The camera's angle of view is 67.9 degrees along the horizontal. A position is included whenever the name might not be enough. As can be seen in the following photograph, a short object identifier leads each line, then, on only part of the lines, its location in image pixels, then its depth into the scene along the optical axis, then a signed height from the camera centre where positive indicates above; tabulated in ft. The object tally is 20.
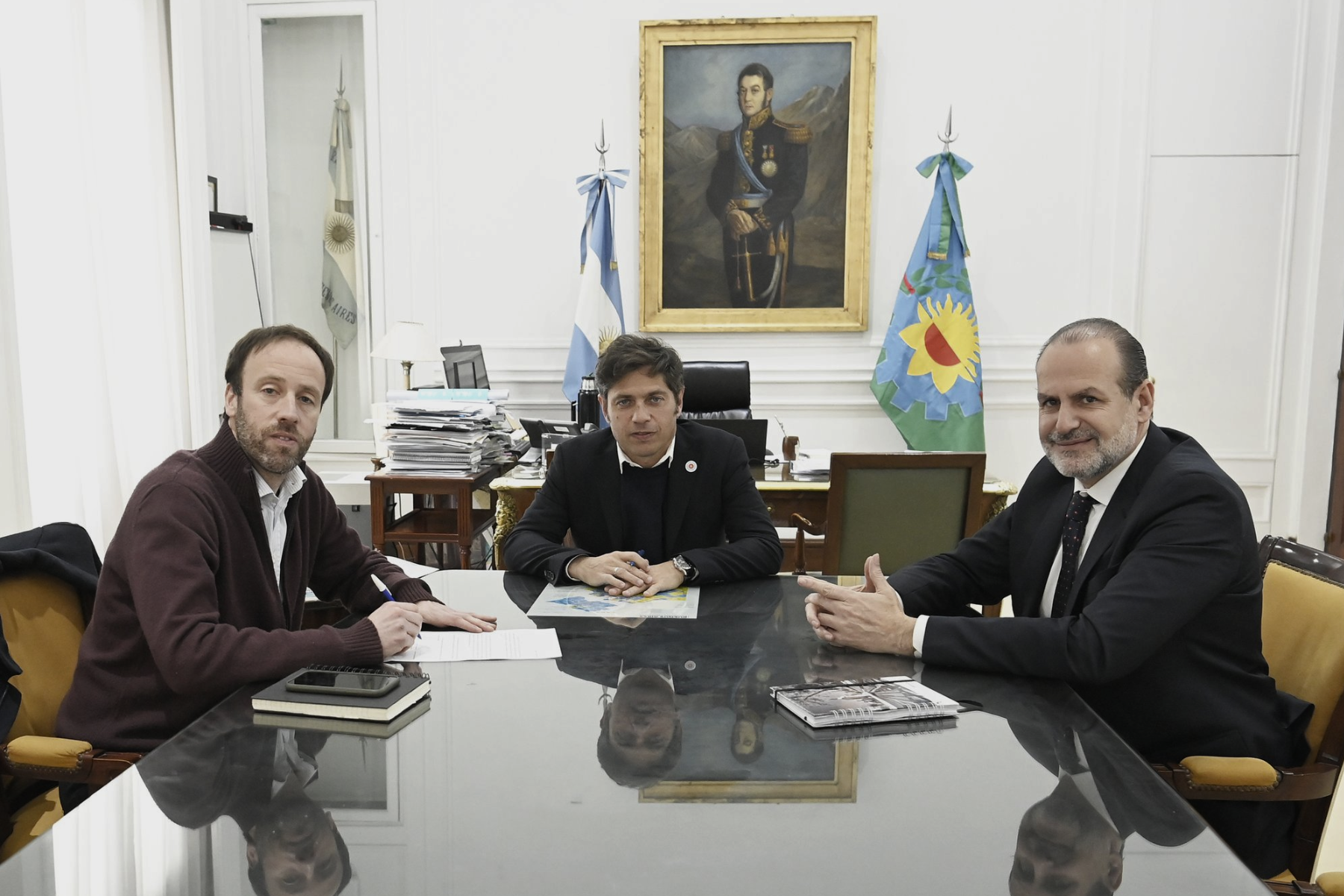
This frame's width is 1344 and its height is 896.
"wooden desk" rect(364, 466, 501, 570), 13.15 -2.80
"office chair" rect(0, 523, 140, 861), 5.03 -2.10
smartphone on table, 4.62 -1.75
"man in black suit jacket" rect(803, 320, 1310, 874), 5.26 -1.61
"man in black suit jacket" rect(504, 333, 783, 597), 8.05 -1.40
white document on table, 5.46 -1.88
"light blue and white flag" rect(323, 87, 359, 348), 18.40 +1.28
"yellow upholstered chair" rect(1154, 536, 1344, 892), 4.97 -2.06
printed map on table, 6.32 -1.90
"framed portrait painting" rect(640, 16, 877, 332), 17.40 +2.45
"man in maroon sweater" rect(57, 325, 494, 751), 5.10 -1.54
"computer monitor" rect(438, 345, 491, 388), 15.29 -0.89
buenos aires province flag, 16.63 -0.57
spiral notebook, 4.51 -1.80
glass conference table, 3.22 -1.82
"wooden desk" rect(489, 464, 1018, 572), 11.82 -2.19
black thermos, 13.97 -1.33
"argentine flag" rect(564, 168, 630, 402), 16.88 +0.41
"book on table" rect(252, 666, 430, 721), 4.51 -1.79
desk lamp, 16.37 -0.58
